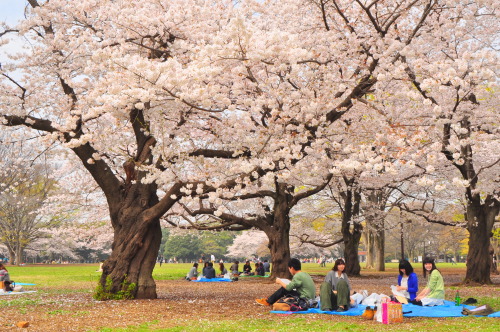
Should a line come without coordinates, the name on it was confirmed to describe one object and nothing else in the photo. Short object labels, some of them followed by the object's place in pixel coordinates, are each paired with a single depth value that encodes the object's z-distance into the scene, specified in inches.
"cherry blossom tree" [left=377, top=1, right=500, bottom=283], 433.7
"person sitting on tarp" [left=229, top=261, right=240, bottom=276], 1057.5
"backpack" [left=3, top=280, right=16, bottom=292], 620.4
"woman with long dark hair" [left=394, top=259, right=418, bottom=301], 445.7
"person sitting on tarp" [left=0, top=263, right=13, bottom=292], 620.2
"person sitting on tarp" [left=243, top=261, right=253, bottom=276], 1204.2
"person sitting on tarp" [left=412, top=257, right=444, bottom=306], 430.0
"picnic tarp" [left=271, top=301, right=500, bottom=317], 387.9
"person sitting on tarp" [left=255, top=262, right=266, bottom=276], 1172.5
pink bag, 350.6
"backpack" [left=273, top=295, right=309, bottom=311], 415.8
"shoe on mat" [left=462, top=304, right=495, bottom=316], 378.9
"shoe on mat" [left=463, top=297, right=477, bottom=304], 437.4
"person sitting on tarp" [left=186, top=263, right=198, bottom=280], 1016.2
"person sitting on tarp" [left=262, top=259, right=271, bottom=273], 1213.7
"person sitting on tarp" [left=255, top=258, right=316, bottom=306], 426.3
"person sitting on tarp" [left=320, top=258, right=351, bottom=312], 410.9
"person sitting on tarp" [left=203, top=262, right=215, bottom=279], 990.2
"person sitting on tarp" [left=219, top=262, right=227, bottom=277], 1041.3
